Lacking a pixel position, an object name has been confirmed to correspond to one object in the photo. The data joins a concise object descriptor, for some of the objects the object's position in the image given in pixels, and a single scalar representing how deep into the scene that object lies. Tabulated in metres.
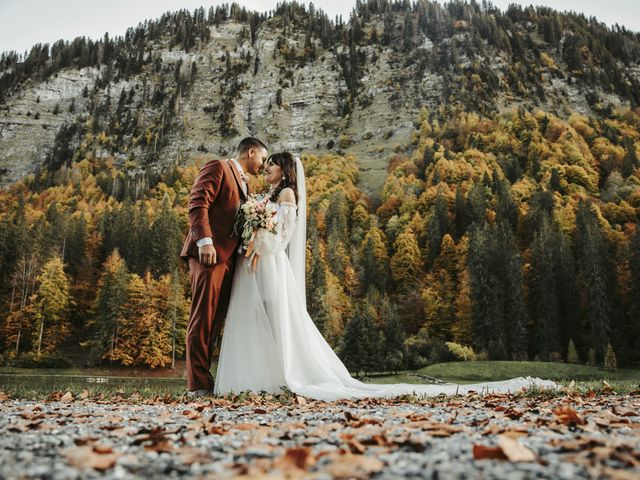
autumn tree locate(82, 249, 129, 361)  41.62
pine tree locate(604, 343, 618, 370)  36.60
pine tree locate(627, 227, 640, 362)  42.78
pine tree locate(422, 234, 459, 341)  52.19
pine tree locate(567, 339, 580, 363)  41.06
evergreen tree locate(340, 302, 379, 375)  34.78
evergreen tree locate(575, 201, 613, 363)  42.62
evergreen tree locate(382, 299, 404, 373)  36.97
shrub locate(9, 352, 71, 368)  38.94
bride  6.31
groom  6.30
